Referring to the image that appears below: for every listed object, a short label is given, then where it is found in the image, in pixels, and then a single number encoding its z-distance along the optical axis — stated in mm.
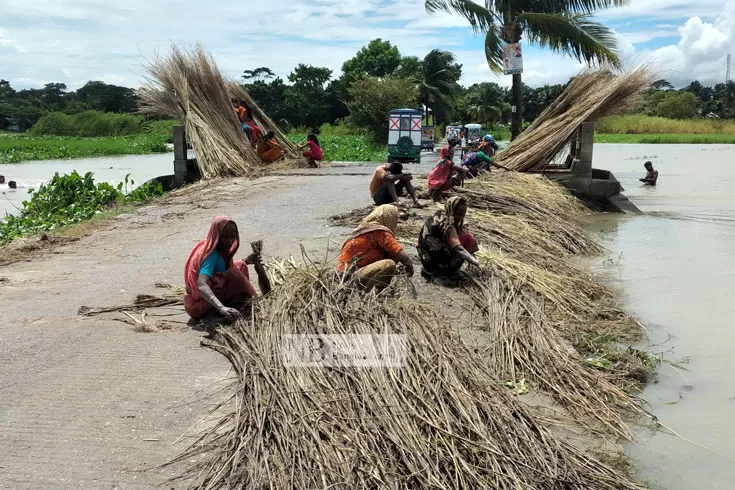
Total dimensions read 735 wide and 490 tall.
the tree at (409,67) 43506
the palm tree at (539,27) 15242
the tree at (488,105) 55906
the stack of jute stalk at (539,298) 4070
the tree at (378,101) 30344
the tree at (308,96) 47344
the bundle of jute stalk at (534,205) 8797
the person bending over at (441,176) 9273
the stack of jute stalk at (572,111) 12234
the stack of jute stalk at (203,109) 12977
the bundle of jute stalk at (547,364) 3848
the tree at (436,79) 39812
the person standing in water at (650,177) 17953
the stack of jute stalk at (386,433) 2781
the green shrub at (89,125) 47219
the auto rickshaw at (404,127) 20031
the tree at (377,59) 53597
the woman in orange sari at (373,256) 5250
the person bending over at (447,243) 5734
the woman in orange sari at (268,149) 15086
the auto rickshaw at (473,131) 32969
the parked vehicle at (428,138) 27217
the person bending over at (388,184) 8711
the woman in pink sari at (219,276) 4430
